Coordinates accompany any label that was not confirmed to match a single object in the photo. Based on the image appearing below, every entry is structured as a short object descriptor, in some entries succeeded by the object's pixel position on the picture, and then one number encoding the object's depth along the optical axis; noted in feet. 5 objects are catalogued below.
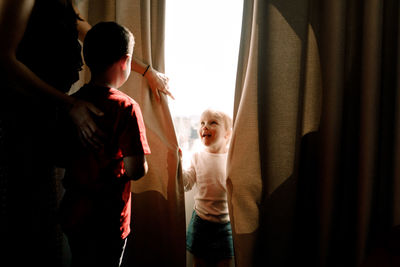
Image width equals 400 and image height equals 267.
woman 2.10
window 3.95
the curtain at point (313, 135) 3.44
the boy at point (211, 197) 3.76
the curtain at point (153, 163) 3.58
